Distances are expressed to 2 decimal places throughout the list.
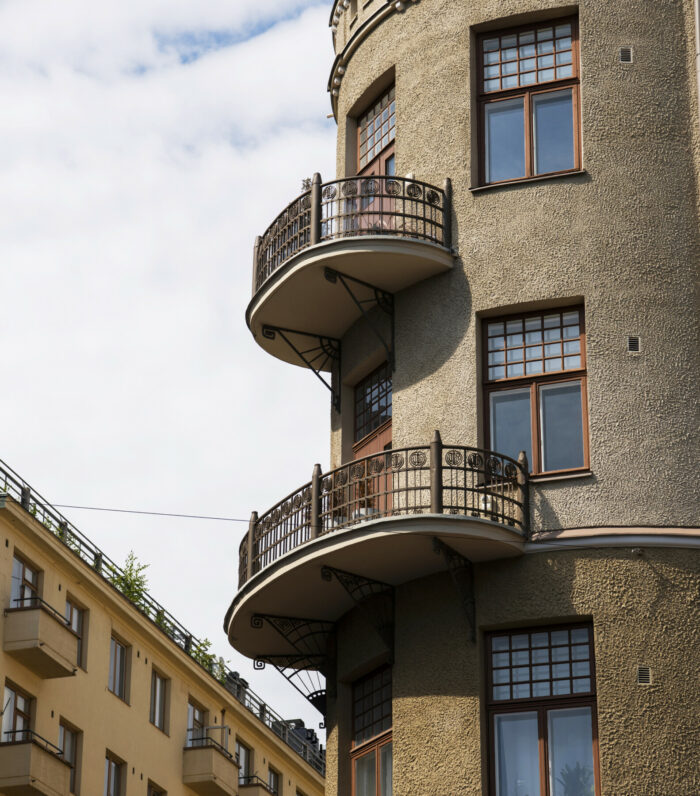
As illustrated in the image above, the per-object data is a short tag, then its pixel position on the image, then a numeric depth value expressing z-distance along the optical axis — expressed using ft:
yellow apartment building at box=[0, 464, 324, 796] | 141.69
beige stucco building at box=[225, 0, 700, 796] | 72.69
